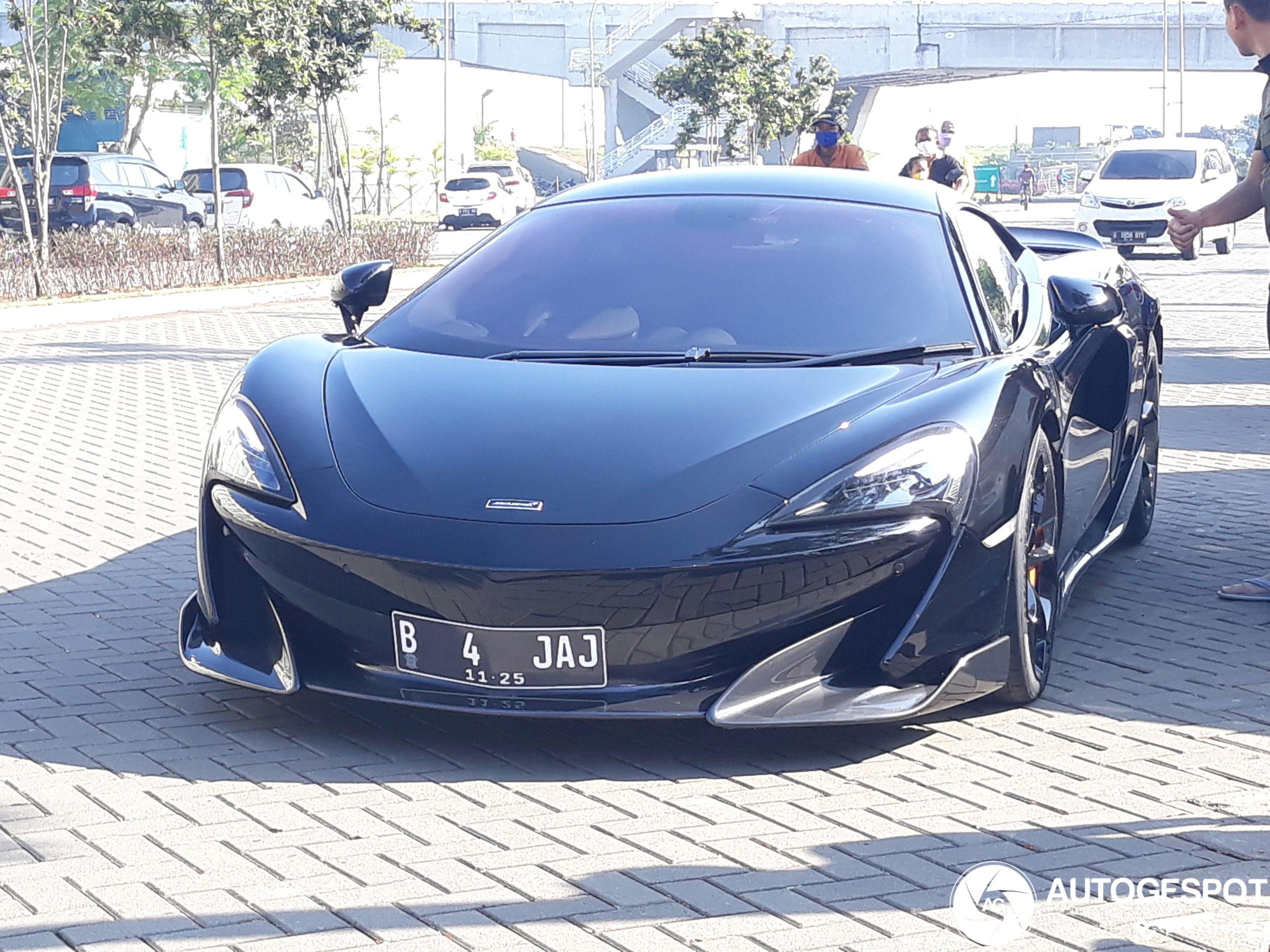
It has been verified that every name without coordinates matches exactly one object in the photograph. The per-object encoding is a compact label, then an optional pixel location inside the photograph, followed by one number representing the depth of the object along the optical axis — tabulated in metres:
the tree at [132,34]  20.73
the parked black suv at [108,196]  26.22
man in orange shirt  12.55
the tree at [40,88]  18.55
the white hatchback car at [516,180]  45.78
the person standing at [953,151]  14.31
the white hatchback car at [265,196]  29.22
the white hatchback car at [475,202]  42.62
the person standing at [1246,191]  5.54
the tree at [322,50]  23.03
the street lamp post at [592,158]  61.62
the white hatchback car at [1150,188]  26.66
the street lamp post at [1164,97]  70.44
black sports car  3.78
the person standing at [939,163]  13.91
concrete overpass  68.56
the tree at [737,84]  46.16
